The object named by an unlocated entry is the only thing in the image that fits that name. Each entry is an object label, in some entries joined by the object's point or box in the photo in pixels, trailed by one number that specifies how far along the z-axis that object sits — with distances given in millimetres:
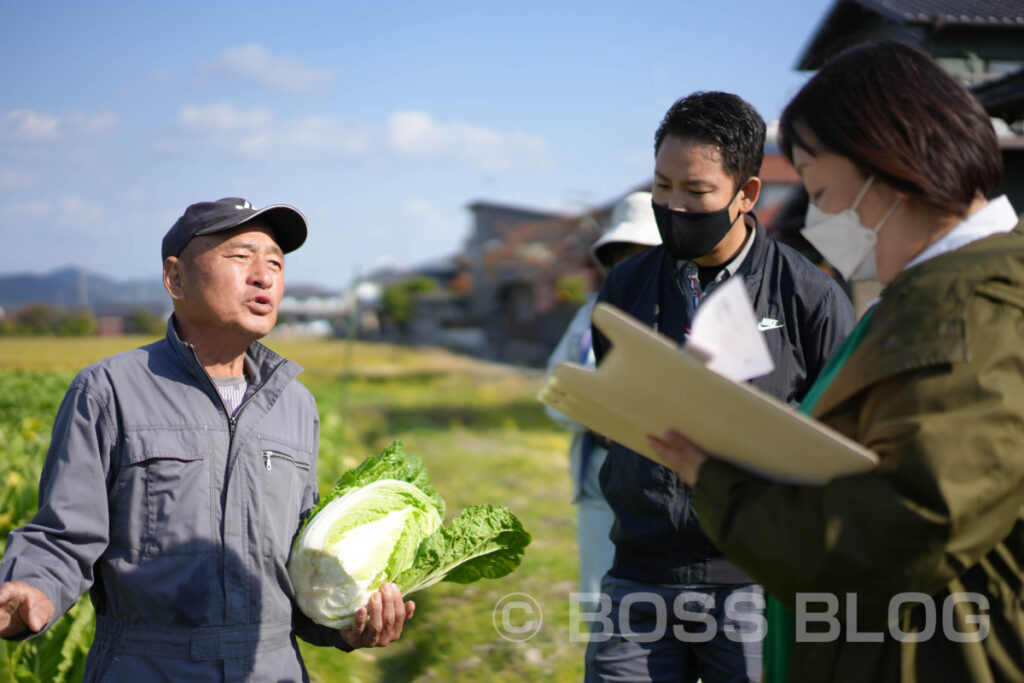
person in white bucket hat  4211
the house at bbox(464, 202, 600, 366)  36344
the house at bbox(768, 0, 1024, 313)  10633
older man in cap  2230
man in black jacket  2625
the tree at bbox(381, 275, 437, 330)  64938
